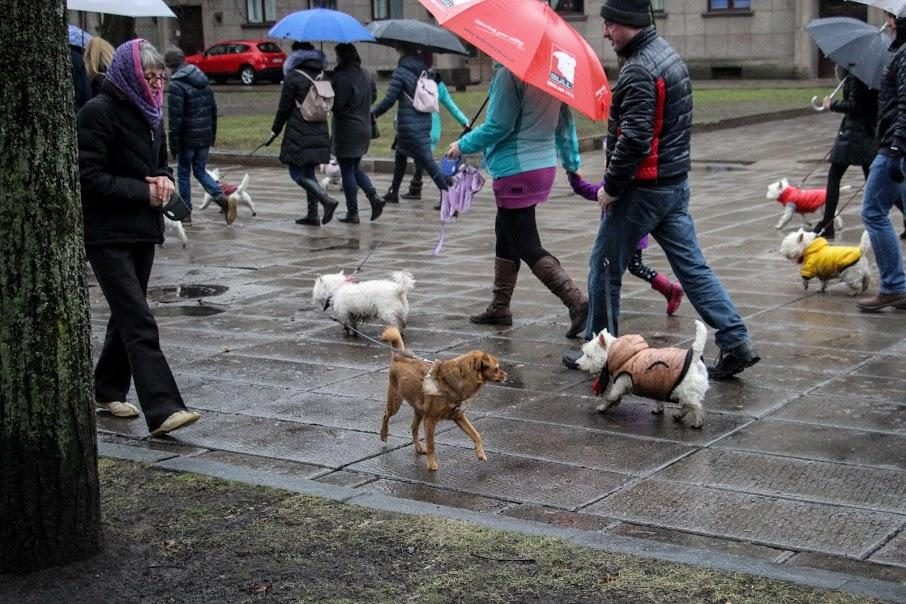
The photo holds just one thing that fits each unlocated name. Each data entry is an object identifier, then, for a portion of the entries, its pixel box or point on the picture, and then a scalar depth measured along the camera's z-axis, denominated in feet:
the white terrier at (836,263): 53.03
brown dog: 31.92
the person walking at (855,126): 64.02
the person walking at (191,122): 78.97
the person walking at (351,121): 79.98
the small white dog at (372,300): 47.28
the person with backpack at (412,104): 84.07
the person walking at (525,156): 46.11
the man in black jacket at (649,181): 38.52
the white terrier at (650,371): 35.62
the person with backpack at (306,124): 78.14
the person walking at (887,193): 49.58
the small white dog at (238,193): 82.18
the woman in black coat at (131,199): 34.68
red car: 256.44
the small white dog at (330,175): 91.38
